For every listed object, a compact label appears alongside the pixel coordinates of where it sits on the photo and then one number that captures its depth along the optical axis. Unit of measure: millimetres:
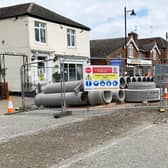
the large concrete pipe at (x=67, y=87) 13547
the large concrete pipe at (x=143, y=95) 14492
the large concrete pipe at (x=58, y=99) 13438
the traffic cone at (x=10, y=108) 13516
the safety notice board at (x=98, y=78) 12055
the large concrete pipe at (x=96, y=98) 13220
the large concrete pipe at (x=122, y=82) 15334
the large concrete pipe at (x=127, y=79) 15783
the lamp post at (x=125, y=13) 29612
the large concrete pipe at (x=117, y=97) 14219
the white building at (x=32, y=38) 24141
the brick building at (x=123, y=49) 41597
